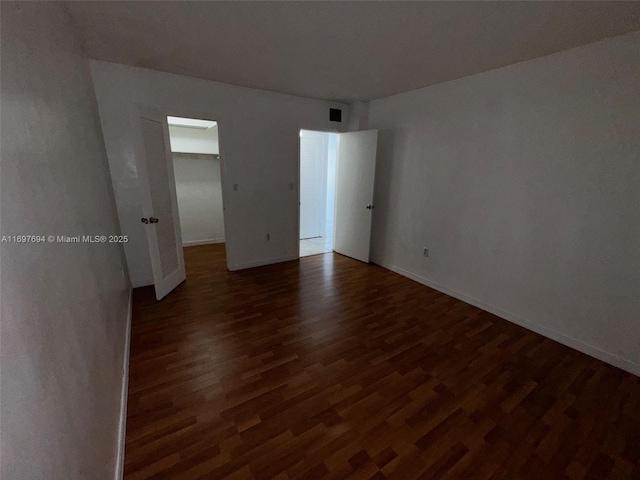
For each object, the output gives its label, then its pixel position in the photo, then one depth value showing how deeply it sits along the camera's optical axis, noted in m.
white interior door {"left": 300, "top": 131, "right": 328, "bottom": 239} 5.11
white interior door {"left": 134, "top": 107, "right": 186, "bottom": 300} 2.58
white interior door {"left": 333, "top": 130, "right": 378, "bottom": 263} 3.86
